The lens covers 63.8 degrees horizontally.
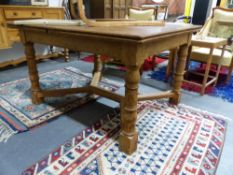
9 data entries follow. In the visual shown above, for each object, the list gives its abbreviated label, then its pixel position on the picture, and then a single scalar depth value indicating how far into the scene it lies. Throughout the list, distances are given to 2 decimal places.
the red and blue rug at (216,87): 2.13
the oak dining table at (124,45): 0.98
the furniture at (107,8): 3.89
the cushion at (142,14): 3.04
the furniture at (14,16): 2.43
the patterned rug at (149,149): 1.11
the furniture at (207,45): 1.88
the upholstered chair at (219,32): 2.22
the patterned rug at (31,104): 1.53
